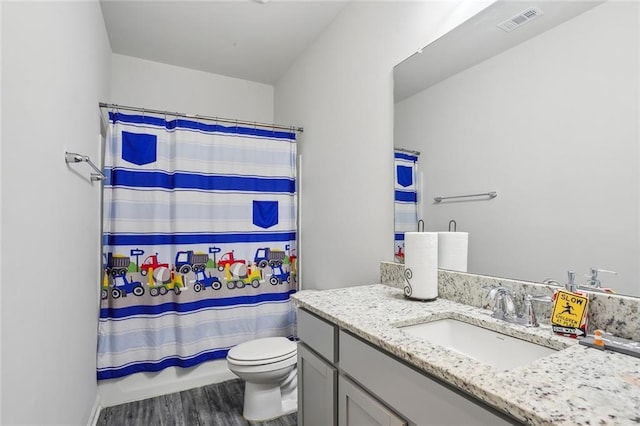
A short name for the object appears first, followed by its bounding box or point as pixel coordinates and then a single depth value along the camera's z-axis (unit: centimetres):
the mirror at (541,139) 91
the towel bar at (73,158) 133
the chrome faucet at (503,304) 107
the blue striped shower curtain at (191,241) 215
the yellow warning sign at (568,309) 91
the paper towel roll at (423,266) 134
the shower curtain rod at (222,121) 215
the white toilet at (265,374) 188
